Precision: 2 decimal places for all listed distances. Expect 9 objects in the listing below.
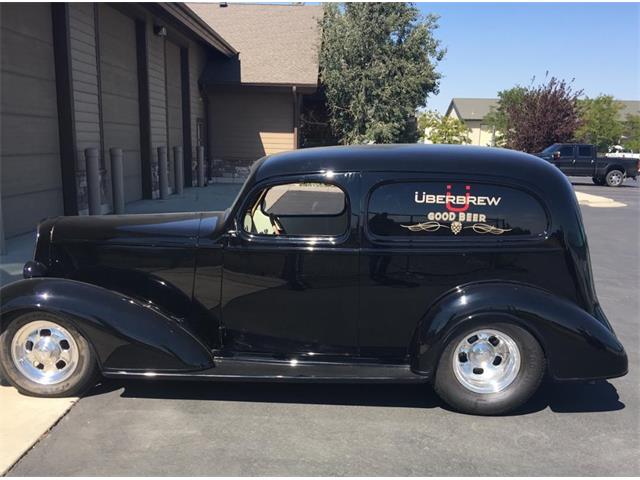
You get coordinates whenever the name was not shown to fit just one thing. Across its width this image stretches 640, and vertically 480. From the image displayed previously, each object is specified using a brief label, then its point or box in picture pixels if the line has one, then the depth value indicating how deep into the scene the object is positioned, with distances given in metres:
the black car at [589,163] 22.84
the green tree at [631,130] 58.19
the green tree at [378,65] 20.11
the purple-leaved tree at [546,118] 28.94
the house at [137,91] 8.51
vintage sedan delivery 3.50
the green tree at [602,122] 50.84
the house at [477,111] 75.19
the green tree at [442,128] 36.28
